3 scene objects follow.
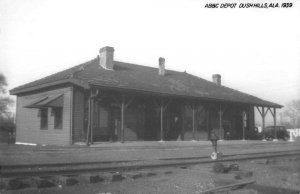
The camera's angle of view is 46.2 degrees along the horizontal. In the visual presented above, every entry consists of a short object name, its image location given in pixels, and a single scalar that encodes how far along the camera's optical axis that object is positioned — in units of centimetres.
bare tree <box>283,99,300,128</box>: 8978
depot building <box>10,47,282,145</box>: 2005
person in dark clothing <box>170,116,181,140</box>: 2528
